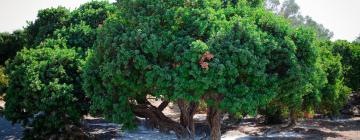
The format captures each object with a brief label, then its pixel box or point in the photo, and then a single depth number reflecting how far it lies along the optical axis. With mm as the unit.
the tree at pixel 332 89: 18250
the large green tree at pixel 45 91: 14062
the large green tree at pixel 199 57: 10539
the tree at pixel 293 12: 55775
